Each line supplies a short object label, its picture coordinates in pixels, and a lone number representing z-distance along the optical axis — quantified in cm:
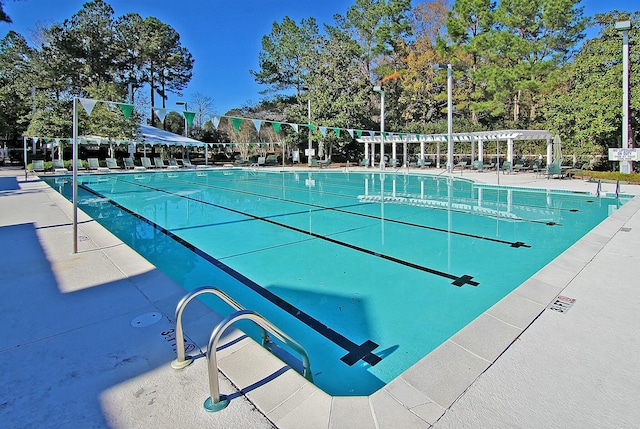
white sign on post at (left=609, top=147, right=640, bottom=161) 1367
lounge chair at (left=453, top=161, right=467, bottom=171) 2126
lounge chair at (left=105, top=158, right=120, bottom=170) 2464
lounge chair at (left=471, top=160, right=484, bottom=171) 2016
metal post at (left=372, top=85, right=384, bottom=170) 2061
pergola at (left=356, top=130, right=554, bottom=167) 1864
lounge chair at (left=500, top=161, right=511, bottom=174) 1862
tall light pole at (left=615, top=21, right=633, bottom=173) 1282
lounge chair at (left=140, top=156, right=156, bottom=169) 2666
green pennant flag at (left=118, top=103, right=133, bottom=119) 725
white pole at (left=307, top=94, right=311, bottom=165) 2663
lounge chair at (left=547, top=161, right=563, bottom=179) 1516
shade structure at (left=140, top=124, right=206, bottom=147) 2563
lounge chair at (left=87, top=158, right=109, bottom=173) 2402
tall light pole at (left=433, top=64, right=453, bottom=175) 1839
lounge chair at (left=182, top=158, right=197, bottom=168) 2847
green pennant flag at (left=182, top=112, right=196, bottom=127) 966
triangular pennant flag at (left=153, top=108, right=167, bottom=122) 779
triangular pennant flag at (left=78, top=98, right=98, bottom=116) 544
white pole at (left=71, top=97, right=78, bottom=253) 477
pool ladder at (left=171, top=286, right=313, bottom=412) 198
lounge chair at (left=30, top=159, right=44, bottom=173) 2124
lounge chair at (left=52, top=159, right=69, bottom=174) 2166
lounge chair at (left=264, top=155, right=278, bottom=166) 3022
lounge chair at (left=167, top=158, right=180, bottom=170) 2705
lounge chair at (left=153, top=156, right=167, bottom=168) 2683
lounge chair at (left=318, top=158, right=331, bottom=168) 2612
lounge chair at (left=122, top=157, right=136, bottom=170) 2579
